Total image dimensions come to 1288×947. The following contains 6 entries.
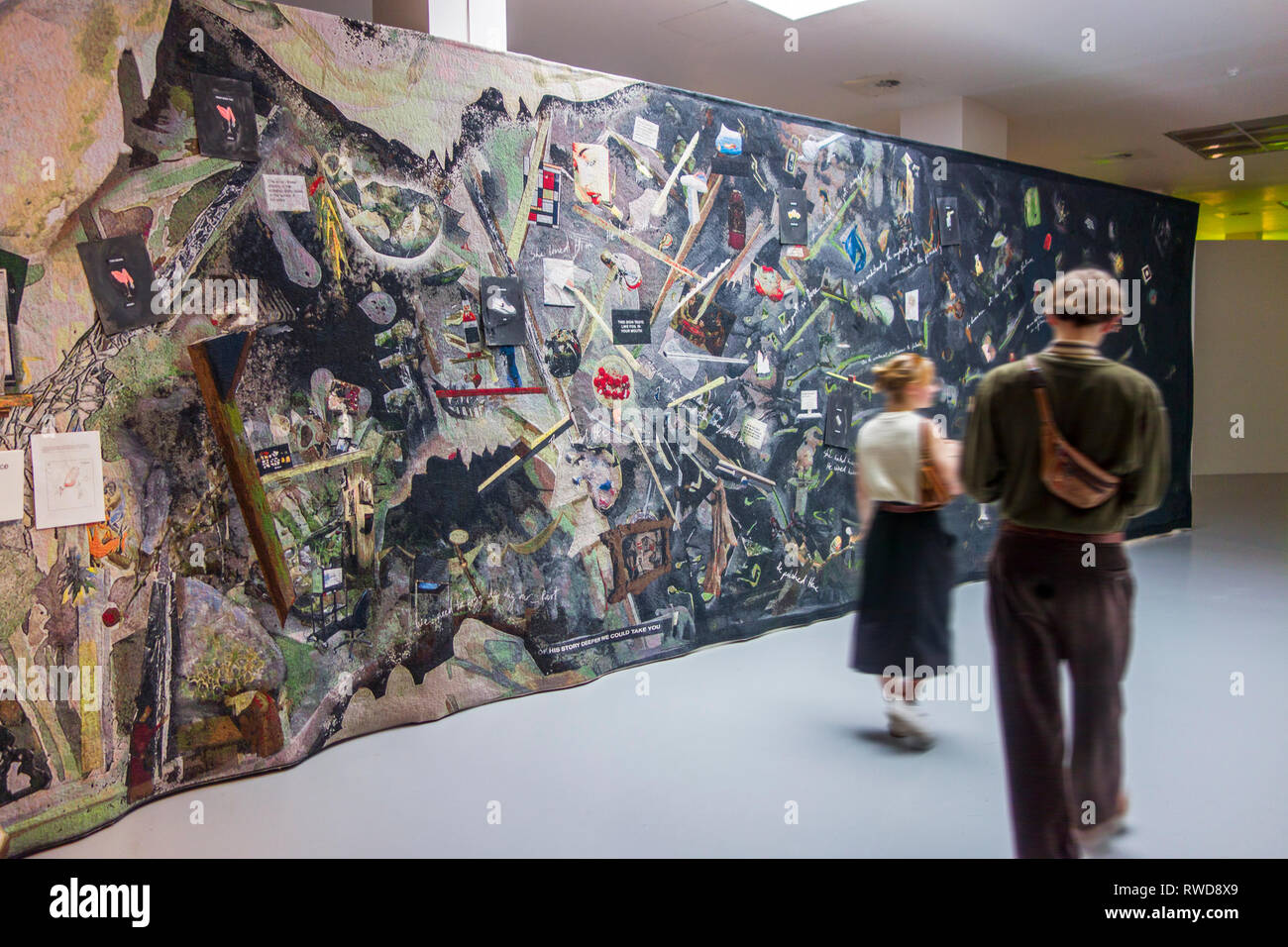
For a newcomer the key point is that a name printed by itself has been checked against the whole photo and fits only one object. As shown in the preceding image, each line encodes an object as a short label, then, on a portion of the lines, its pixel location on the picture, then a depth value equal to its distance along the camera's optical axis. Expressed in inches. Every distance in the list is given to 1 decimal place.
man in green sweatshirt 87.4
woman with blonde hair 124.7
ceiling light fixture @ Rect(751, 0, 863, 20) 189.9
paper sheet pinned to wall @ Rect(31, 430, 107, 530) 106.3
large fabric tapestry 108.2
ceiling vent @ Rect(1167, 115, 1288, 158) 314.5
